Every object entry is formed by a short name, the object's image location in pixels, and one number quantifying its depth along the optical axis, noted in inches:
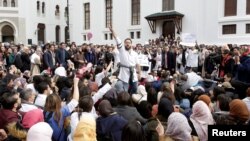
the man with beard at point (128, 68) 359.3
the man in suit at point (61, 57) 604.1
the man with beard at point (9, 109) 199.0
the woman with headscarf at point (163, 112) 196.7
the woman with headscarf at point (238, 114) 206.7
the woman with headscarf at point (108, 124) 198.7
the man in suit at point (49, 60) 557.3
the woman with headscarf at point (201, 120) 217.6
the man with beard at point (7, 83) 302.1
